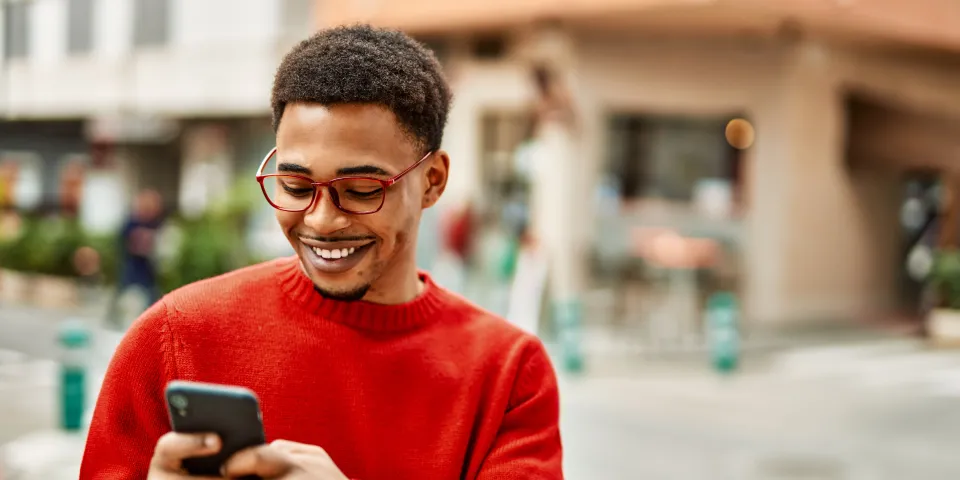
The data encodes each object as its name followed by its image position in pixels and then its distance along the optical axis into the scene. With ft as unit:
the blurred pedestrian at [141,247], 40.81
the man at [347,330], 5.17
